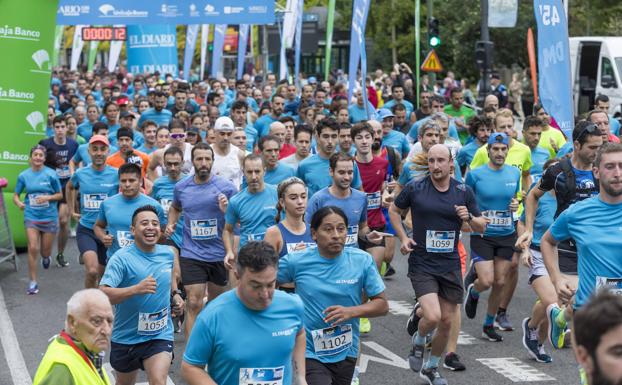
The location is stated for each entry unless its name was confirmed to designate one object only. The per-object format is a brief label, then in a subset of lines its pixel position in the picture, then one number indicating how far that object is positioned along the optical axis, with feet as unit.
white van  85.25
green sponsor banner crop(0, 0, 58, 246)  45.52
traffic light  85.20
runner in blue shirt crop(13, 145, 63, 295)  43.04
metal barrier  45.80
